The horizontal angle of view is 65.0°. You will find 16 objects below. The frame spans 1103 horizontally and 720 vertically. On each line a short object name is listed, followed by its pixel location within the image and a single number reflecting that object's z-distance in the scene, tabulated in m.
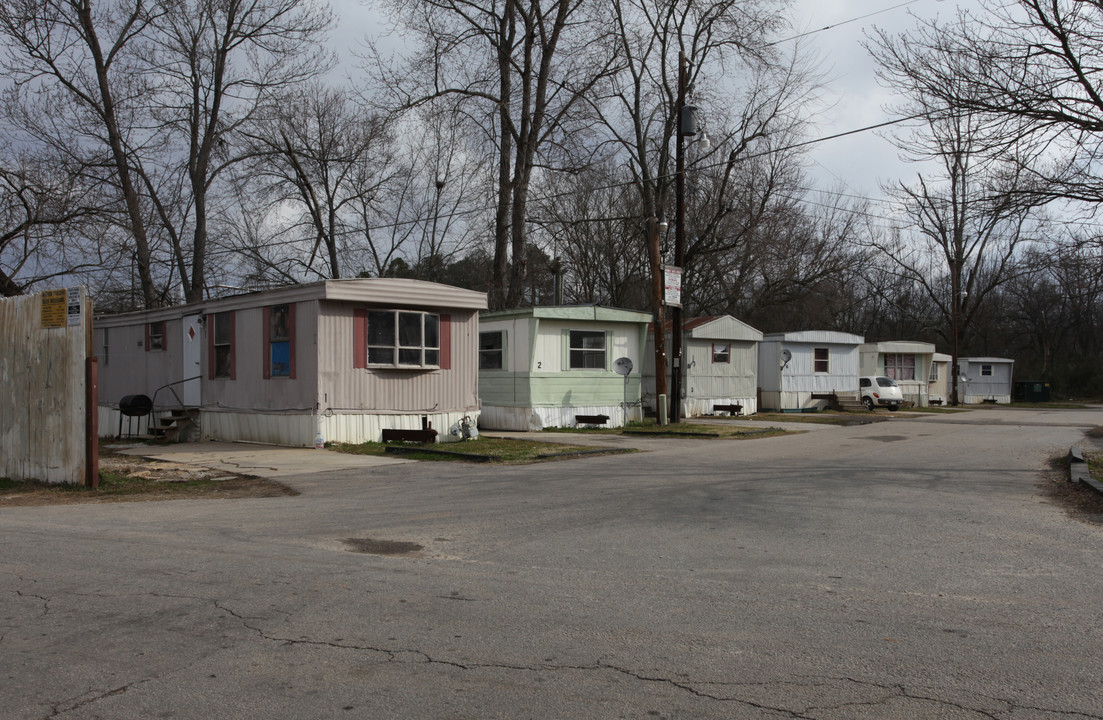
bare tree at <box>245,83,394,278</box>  32.38
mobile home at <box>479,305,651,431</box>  22.22
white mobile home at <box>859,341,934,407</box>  40.03
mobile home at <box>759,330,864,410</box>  32.81
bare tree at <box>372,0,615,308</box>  27.28
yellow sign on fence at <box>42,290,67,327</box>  11.53
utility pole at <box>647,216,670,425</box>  22.20
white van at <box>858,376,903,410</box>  35.12
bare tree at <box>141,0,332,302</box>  29.30
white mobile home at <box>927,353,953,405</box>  44.66
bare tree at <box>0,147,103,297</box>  20.86
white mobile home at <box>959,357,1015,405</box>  49.44
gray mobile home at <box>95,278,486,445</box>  17.05
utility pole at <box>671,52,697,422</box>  22.31
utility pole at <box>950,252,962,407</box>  43.56
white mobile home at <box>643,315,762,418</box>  28.38
